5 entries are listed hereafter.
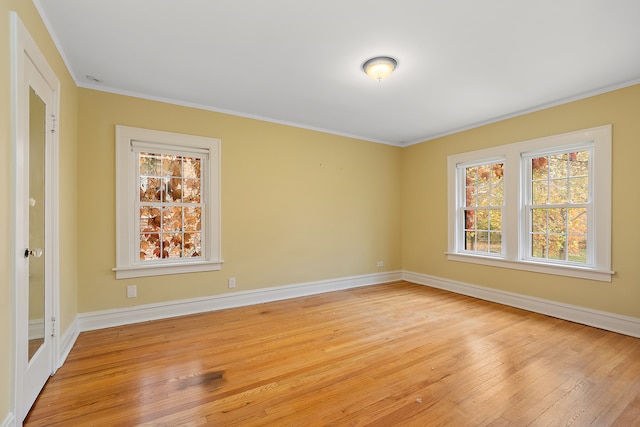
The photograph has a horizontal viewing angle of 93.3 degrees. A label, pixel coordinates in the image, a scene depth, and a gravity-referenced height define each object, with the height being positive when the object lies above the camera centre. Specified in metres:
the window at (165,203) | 3.31 +0.13
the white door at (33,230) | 1.64 -0.10
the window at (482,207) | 4.30 +0.11
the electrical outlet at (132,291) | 3.33 -0.86
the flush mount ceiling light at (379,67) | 2.62 +1.31
